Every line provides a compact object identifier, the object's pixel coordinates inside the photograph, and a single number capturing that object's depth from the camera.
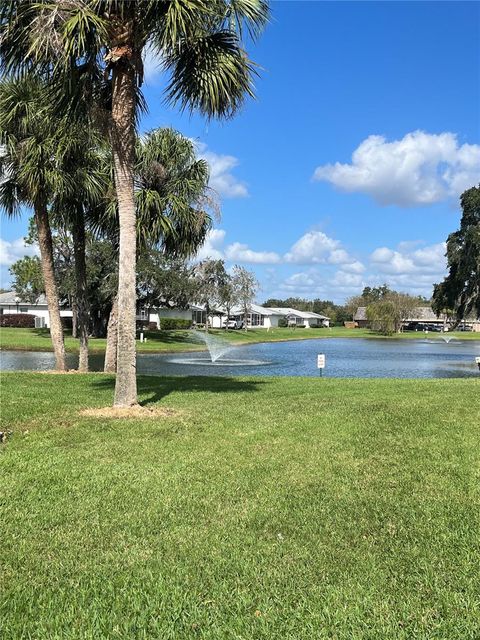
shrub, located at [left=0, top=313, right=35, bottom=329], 57.38
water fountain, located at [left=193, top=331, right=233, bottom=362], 36.84
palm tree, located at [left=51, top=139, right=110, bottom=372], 14.46
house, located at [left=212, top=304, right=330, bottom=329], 88.06
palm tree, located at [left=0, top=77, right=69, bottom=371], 13.98
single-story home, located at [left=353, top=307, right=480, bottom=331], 112.50
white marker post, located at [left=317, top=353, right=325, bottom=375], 18.38
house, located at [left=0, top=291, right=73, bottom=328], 61.81
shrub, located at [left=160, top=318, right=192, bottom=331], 63.14
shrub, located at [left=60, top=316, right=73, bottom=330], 56.54
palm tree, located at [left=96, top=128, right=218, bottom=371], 15.74
